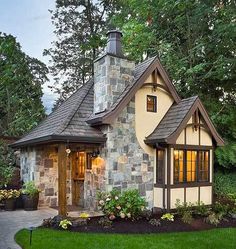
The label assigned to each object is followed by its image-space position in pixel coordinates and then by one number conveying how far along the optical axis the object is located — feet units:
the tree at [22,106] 61.21
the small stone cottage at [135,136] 35.24
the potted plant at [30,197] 38.24
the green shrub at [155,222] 31.04
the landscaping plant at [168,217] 33.06
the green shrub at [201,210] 36.06
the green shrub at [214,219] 32.81
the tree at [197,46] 48.85
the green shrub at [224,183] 47.03
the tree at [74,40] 83.56
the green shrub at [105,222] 30.04
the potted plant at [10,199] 38.04
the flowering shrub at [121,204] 32.42
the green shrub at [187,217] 32.73
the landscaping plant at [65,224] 28.92
